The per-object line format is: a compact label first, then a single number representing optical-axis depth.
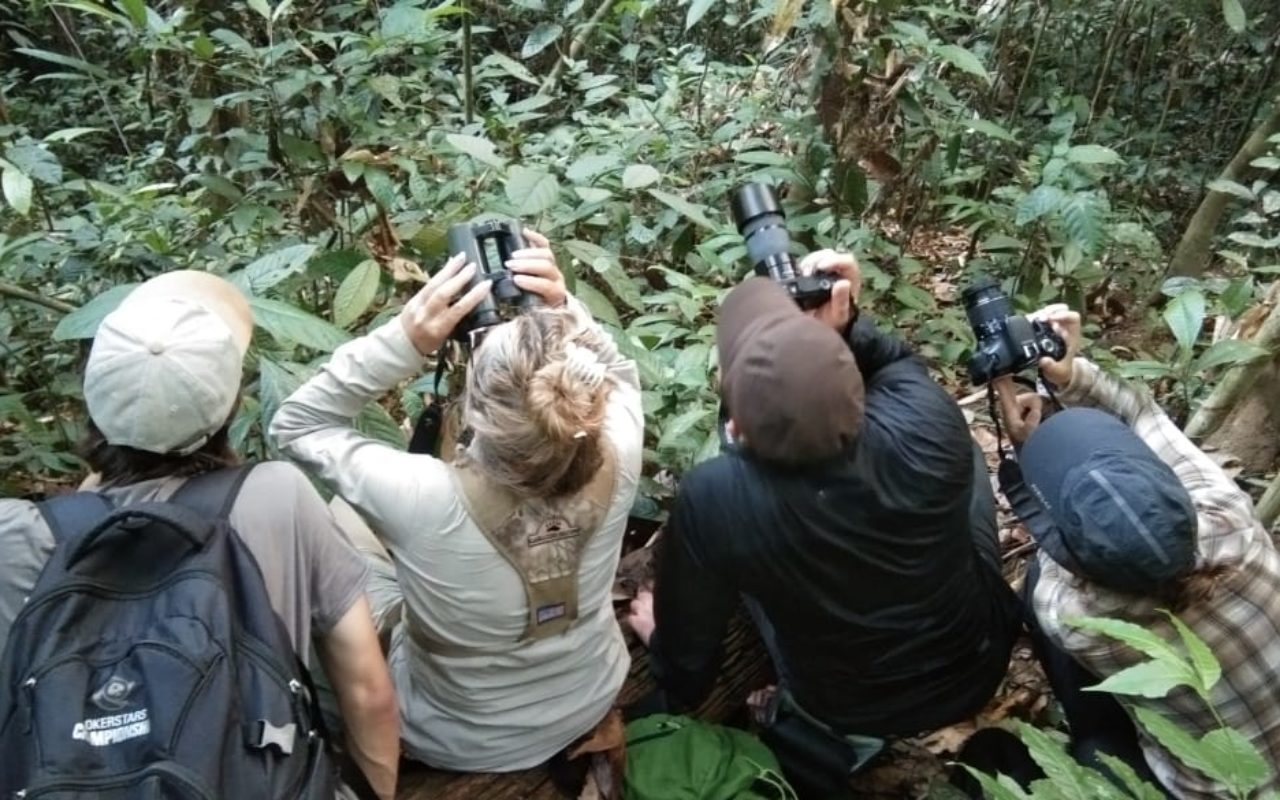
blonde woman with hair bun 1.76
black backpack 1.29
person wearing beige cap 1.50
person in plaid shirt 1.84
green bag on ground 2.14
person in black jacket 1.99
